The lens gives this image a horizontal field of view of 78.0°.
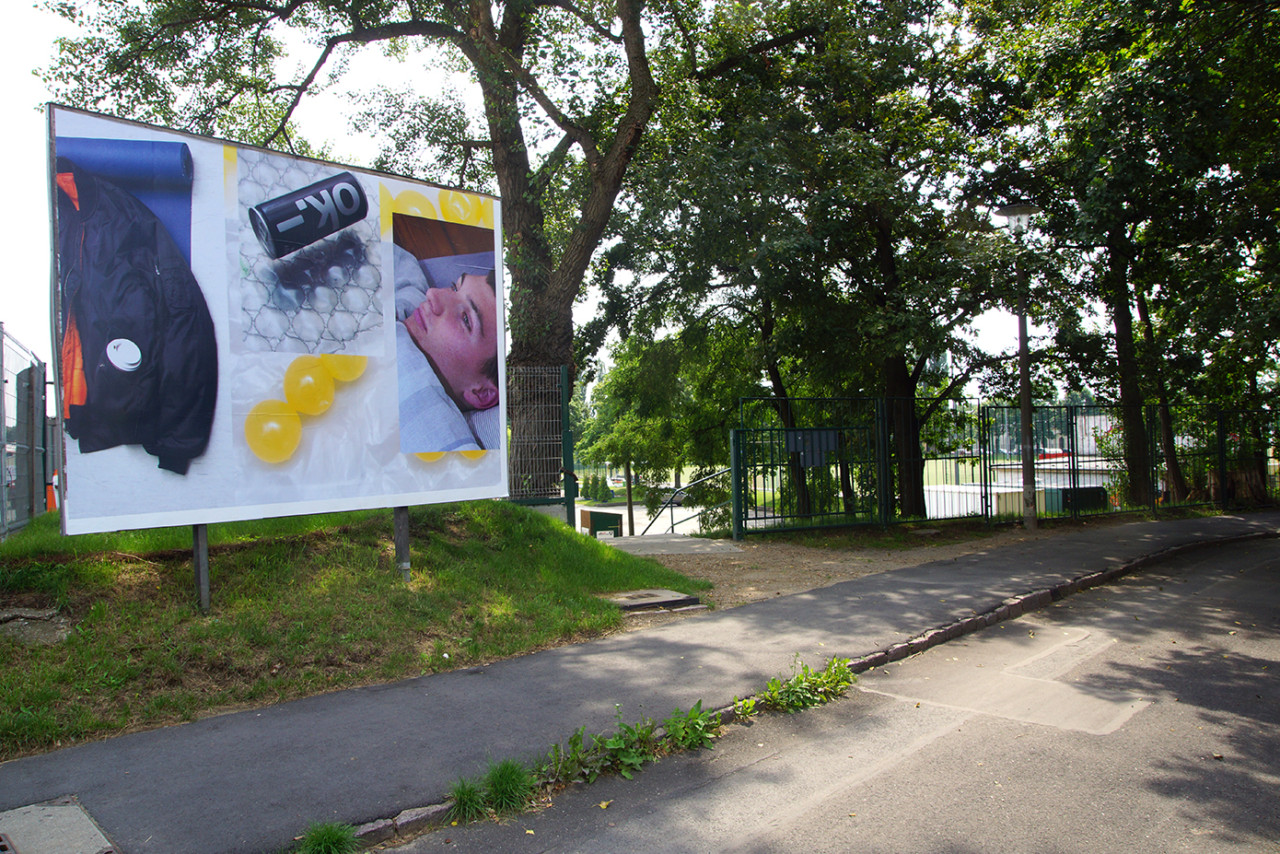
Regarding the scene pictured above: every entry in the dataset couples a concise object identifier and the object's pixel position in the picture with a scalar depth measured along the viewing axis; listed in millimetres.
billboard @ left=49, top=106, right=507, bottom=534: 6090
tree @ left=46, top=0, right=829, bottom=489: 13211
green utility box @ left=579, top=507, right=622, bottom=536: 25297
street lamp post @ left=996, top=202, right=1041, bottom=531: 13906
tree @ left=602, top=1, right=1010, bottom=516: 14359
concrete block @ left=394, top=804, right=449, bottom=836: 3746
